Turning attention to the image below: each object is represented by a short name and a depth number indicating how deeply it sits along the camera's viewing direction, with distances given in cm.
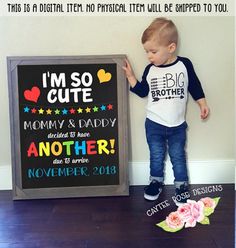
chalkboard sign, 216
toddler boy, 213
